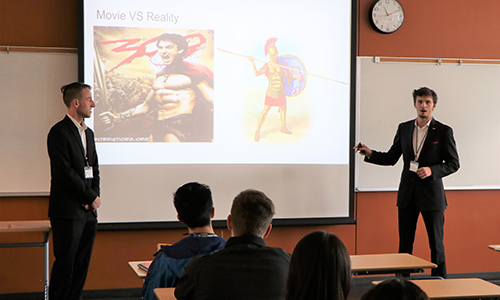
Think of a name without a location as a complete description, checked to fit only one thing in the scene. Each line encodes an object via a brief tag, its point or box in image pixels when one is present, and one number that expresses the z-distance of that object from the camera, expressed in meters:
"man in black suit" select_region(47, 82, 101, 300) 3.20
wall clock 4.35
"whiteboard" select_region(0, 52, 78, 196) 3.78
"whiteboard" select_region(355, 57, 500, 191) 4.41
